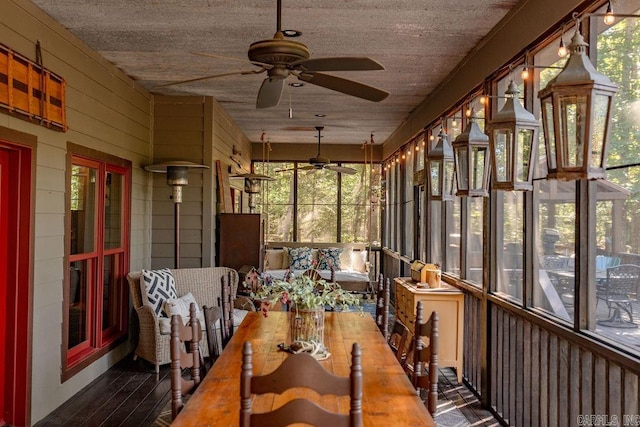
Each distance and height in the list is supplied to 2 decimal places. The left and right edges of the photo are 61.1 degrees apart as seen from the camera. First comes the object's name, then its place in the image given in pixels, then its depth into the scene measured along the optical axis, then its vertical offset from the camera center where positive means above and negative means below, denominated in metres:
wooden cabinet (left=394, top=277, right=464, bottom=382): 5.05 -0.91
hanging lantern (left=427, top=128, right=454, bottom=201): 4.21 +0.41
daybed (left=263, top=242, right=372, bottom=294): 10.07 -0.81
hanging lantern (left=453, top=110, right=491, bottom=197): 3.28 +0.36
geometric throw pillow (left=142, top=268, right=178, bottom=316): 5.51 -0.75
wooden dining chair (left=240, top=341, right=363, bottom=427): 1.73 -0.56
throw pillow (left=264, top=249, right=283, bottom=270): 10.47 -0.81
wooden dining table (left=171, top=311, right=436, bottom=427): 2.10 -0.76
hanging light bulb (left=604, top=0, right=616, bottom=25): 2.32 +0.89
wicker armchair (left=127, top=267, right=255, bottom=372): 5.34 -0.92
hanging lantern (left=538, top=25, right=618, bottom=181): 1.84 +0.36
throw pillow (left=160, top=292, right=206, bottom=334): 5.37 -0.91
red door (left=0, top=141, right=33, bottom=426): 3.71 -0.48
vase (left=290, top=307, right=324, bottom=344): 3.07 -0.60
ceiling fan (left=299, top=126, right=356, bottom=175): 8.68 +0.86
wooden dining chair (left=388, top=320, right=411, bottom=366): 2.97 -0.67
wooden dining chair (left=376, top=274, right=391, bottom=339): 3.94 -0.67
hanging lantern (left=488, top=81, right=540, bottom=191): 2.58 +0.39
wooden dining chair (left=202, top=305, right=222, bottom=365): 3.21 -0.67
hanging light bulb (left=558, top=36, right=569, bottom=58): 2.82 +0.91
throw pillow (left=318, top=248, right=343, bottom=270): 10.20 -0.77
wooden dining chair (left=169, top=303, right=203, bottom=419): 2.46 -0.70
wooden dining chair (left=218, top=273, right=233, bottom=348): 3.72 -0.68
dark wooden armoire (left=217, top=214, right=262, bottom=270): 7.05 -0.30
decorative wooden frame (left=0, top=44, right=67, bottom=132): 3.42 +0.86
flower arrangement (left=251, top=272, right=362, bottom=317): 3.08 -0.45
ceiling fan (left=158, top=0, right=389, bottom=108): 2.70 +0.82
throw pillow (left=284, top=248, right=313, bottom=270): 10.12 -0.76
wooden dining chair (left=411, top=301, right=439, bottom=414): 2.62 -0.70
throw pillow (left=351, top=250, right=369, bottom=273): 10.34 -0.80
